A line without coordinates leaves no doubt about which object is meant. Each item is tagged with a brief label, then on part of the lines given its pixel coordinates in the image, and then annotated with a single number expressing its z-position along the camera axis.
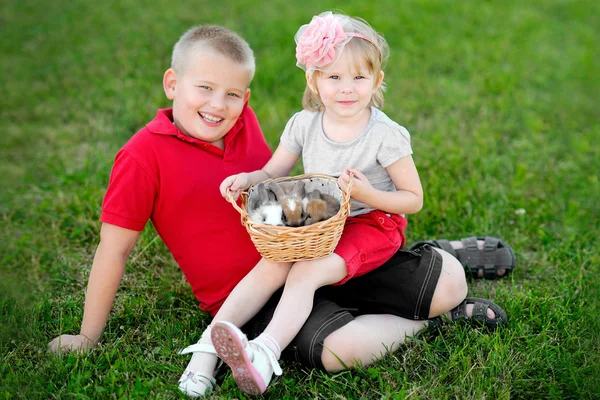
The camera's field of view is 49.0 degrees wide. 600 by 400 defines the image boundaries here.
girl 2.38
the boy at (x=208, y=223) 2.55
